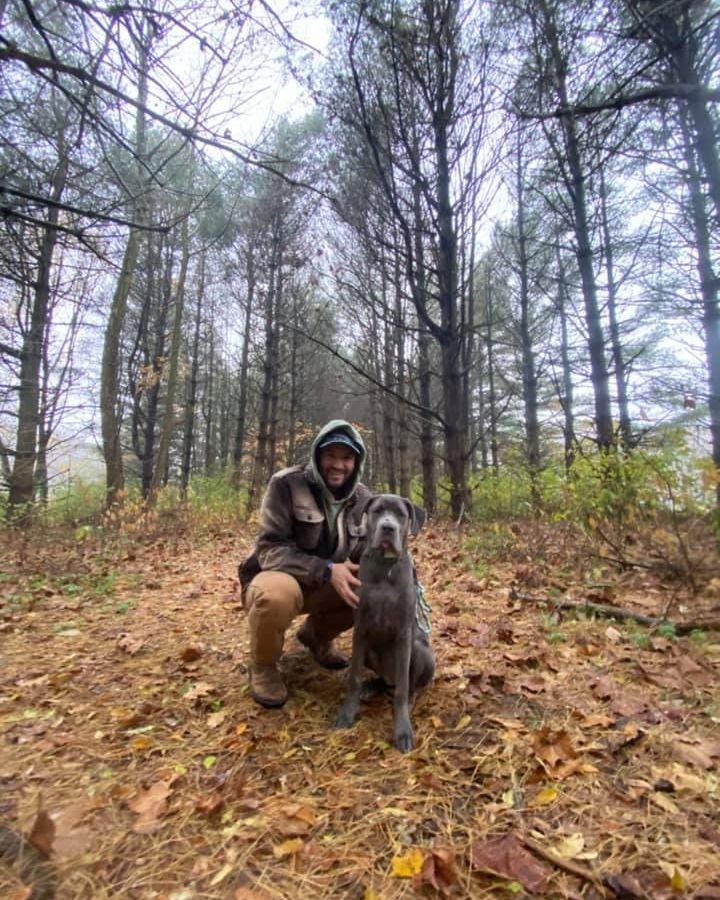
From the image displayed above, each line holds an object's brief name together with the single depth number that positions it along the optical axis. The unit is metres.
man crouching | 3.11
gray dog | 2.88
